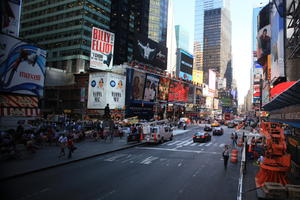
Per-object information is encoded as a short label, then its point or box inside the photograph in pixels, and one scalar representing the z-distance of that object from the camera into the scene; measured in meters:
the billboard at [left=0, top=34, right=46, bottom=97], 28.92
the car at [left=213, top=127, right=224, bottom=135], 38.28
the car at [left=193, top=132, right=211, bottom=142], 28.45
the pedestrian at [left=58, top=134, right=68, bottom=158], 15.95
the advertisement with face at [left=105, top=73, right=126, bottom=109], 52.88
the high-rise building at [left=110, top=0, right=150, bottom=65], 94.19
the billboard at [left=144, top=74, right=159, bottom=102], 64.50
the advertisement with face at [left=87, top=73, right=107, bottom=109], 52.47
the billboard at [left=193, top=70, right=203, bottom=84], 142.05
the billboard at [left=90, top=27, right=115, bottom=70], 48.16
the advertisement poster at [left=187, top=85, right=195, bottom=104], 88.31
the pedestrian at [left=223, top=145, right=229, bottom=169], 14.78
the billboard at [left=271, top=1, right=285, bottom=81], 27.41
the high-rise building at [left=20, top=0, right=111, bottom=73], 71.31
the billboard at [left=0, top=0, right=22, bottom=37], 31.16
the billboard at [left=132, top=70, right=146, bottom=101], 60.03
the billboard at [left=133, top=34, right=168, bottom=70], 61.25
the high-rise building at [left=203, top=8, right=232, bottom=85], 184.65
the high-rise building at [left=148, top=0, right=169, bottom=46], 121.62
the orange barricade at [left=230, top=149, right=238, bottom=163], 16.99
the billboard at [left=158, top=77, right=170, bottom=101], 70.88
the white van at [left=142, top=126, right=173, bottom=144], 25.47
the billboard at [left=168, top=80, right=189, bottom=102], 76.00
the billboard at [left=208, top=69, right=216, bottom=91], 129.32
